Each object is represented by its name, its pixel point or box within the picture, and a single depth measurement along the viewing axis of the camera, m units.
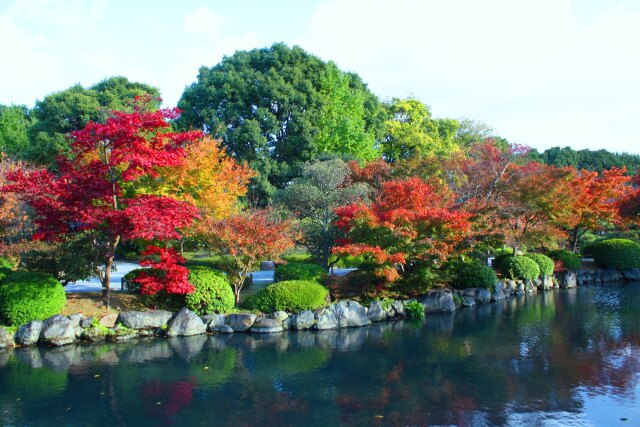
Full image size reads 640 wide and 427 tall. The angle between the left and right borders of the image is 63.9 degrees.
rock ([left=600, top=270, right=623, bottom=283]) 20.59
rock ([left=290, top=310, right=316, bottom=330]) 12.32
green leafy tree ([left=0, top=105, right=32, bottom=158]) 31.53
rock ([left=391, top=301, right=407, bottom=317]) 13.67
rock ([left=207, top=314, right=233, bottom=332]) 12.05
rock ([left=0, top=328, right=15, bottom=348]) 10.62
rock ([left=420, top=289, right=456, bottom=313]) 14.31
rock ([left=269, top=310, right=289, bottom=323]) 12.33
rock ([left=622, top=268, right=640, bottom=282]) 20.77
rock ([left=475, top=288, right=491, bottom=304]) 15.80
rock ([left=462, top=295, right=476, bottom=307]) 15.22
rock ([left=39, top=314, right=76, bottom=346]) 10.84
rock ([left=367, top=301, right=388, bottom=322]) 13.24
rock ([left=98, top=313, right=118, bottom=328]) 11.51
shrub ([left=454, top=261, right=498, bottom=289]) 15.80
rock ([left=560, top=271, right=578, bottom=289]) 19.50
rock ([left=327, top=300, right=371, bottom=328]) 12.65
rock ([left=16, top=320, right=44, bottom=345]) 10.77
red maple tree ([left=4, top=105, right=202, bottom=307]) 11.08
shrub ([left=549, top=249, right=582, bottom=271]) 20.14
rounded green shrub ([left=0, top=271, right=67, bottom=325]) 10.98
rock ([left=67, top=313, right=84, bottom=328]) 11.21
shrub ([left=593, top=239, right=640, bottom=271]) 20.80
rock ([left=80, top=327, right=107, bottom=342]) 11.23
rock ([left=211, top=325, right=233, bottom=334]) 12.04
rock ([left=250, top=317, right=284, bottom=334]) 12.09
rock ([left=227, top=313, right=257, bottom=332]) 12.13
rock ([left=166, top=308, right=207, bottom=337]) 11.70
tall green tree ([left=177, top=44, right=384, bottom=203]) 25.50
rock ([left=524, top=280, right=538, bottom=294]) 18.11
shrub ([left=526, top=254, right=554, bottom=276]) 18.91
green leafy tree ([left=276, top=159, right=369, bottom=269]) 17.31
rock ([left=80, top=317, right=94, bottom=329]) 11.33
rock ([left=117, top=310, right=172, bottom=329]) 11.55
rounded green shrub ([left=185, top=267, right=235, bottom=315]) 12.20
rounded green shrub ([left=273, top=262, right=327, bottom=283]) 14.34
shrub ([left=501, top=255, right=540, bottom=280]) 18.12
